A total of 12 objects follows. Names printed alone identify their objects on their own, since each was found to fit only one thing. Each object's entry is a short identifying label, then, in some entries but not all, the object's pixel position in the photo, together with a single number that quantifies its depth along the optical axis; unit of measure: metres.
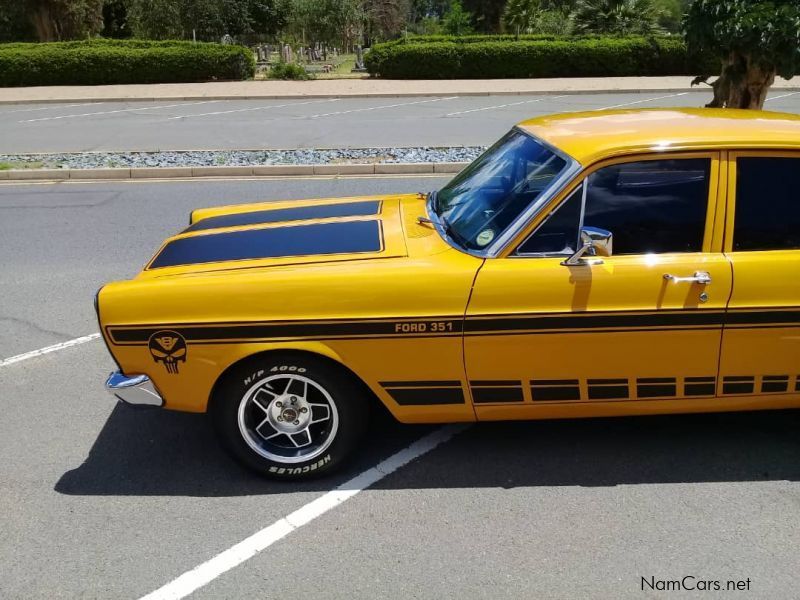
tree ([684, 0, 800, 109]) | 7.98
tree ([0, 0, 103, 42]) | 37.28
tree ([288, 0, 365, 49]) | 32.38
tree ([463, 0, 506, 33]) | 39.78
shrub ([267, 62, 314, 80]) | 27.20
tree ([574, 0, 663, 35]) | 29.05
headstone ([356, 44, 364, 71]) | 32.33
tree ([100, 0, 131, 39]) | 46.19
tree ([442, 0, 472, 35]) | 39.34
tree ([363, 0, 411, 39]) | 43.62
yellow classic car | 3.40
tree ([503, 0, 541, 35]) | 37.56
